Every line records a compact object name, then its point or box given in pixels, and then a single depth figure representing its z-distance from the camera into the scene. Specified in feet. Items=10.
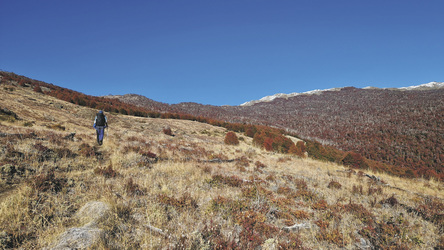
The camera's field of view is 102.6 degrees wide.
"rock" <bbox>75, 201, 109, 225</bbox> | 12.40
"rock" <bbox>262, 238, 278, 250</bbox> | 11.87
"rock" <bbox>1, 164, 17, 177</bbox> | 17.34
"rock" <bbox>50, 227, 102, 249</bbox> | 9.25
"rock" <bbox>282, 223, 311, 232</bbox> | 15.35
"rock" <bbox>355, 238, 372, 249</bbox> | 14.25
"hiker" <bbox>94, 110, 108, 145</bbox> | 37.58
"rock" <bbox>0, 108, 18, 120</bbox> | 50.85
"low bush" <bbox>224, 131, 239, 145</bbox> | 92.53
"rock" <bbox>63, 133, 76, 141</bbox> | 35.21
